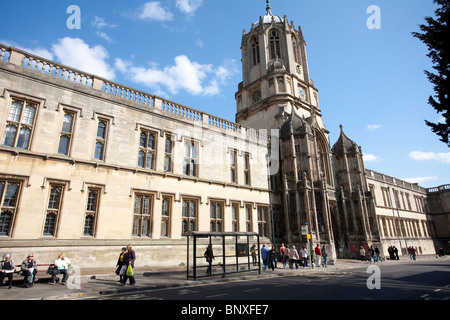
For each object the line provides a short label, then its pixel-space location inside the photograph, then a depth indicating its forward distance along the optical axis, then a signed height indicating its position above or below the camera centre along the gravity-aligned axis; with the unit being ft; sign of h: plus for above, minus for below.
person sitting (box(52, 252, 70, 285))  33.91 -2.89
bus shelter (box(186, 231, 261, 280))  40.80 -1.40
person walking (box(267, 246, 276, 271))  55.53 -3.39
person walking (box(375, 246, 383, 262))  83.35 -4.43
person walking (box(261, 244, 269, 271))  54.49 -2.82
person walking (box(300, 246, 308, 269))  61.62 -3.61
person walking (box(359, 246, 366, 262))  79.15 -4.38
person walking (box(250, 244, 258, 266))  52.51 -2.38
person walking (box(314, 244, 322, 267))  61.78 -3.21
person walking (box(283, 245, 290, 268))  60.13 -3.47
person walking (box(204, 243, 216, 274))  41.93 -2.01
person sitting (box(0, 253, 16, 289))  30.17 -2.49
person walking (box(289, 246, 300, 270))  56.75 -3.47
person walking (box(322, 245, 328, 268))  62.90 -4.19
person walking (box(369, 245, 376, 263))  77.77 -4.13
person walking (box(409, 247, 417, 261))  94.91 -4.97
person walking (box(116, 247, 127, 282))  32.50 -2.85
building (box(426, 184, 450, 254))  159.00 +13.62
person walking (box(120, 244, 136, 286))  32.42 -2.41
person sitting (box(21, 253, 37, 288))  30.96 -2.83
